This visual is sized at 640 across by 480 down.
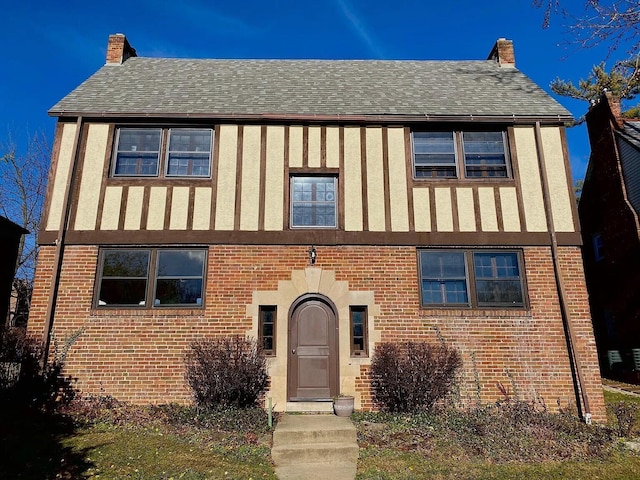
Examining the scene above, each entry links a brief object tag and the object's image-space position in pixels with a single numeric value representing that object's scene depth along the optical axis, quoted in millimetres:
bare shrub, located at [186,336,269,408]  7789
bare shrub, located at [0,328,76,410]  7723
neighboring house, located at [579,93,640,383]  13406
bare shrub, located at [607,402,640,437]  7230
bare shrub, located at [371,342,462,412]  7914
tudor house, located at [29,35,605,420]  8688
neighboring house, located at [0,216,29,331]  11234
